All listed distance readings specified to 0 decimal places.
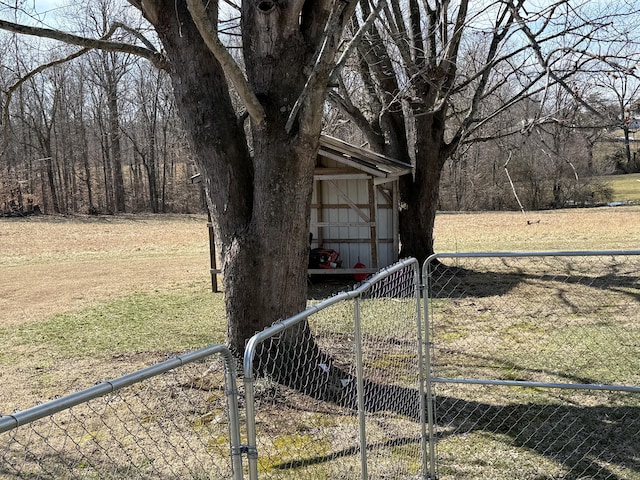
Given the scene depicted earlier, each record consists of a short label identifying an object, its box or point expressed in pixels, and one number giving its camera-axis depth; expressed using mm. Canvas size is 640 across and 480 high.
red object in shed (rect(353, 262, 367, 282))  13566
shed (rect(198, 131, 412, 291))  13188
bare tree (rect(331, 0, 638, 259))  11239
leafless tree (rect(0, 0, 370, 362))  5883
